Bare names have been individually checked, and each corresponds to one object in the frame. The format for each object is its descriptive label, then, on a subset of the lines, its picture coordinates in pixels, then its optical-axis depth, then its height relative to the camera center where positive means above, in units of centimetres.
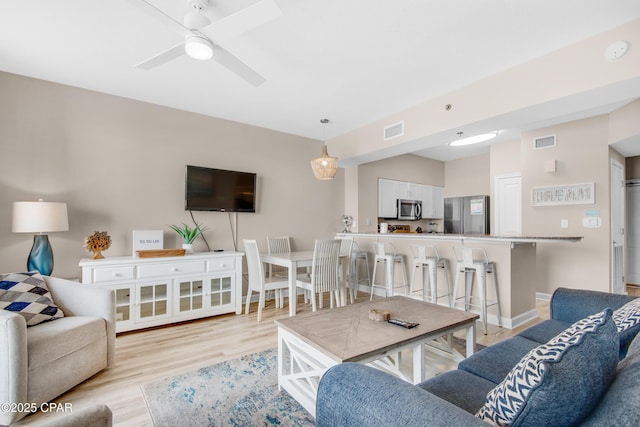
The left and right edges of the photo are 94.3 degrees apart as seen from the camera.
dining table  350 -56
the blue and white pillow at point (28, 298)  209 -59
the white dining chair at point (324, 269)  357 -63
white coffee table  162 -71
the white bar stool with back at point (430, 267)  376 -67
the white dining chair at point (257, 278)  356 -76
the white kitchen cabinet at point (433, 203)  683 +34
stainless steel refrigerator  602 +6
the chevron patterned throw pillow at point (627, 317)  117 -42
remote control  188 -69
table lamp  269 -6
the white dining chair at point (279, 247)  449 -45
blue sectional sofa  73 -48
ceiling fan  175 +123
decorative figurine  307 -27
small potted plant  372 -21
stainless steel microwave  612 +18
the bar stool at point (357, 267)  485 -84
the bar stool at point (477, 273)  325 -64
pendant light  395 +69
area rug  176 -120
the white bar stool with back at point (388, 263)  425 -68
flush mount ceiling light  435 +119
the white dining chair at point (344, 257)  408 -55
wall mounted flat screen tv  392 +38
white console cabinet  306 -77
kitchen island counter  331 -59
